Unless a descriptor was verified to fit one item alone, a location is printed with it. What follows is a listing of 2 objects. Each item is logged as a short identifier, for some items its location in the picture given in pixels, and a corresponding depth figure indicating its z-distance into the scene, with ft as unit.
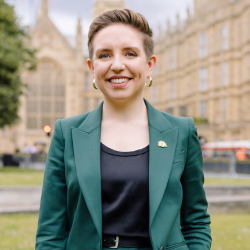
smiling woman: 6.26
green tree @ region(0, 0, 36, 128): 68.61
